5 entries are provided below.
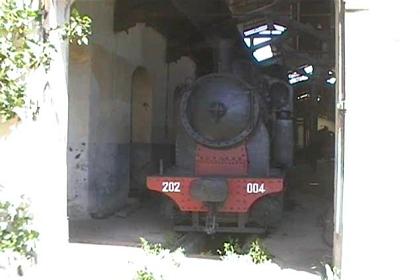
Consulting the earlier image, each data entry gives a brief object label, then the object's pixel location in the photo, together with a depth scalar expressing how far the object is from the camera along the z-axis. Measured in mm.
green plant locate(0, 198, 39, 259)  4348
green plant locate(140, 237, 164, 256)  5691
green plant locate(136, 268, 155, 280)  4559
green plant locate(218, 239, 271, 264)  5727
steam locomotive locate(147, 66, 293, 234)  7340
